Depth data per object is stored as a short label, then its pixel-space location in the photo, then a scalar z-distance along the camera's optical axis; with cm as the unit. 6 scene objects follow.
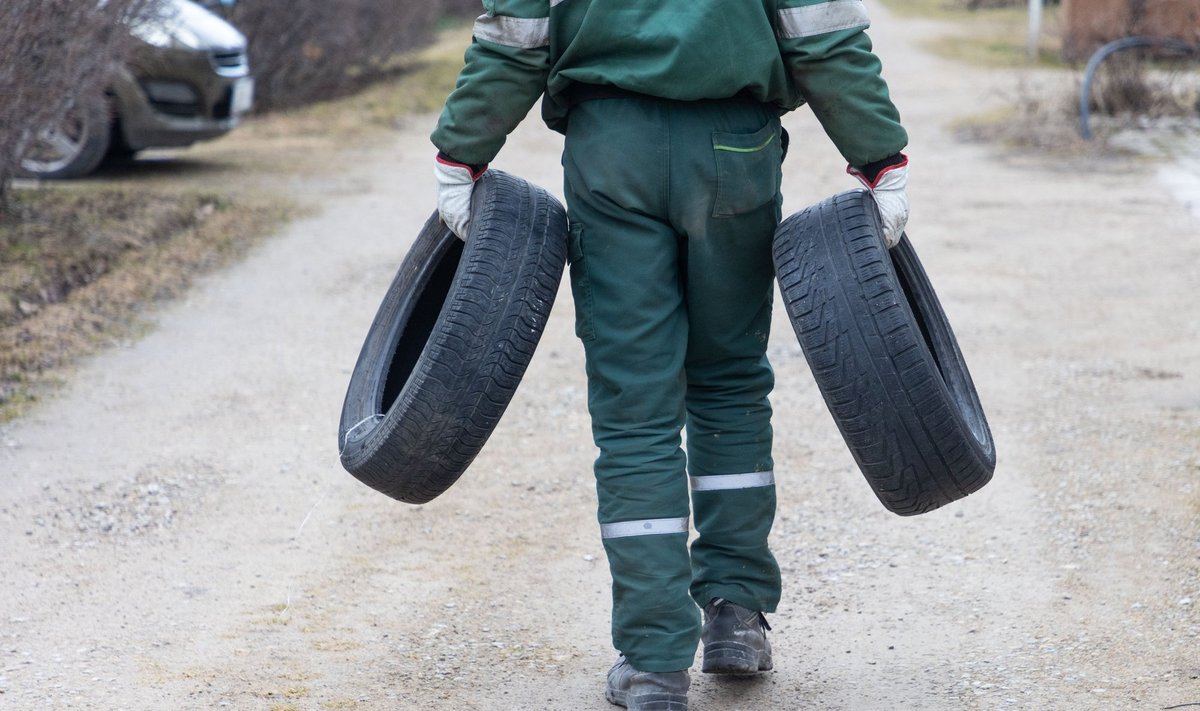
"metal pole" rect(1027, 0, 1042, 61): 4022
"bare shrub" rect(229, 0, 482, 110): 2587
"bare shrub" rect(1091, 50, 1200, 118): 2562
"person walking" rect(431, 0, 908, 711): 569
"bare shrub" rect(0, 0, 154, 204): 1291
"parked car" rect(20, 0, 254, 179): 1841
